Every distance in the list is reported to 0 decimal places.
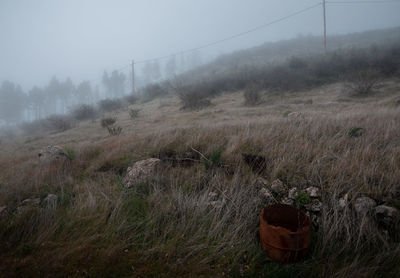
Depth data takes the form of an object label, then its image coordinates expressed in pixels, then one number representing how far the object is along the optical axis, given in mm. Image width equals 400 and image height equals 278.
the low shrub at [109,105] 23305
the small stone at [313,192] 2379
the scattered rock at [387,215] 1955
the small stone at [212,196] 2631
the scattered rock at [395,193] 2168
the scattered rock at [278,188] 2545
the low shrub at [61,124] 15339
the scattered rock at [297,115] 6162
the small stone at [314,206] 2240
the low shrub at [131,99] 25775
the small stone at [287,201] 2383
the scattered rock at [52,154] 4523
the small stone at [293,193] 2418
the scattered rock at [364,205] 2068
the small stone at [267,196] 2459
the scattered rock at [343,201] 2179
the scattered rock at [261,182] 2686
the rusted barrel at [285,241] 1716
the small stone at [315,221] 2144
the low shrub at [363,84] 10781
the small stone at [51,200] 2671
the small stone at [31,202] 2786
